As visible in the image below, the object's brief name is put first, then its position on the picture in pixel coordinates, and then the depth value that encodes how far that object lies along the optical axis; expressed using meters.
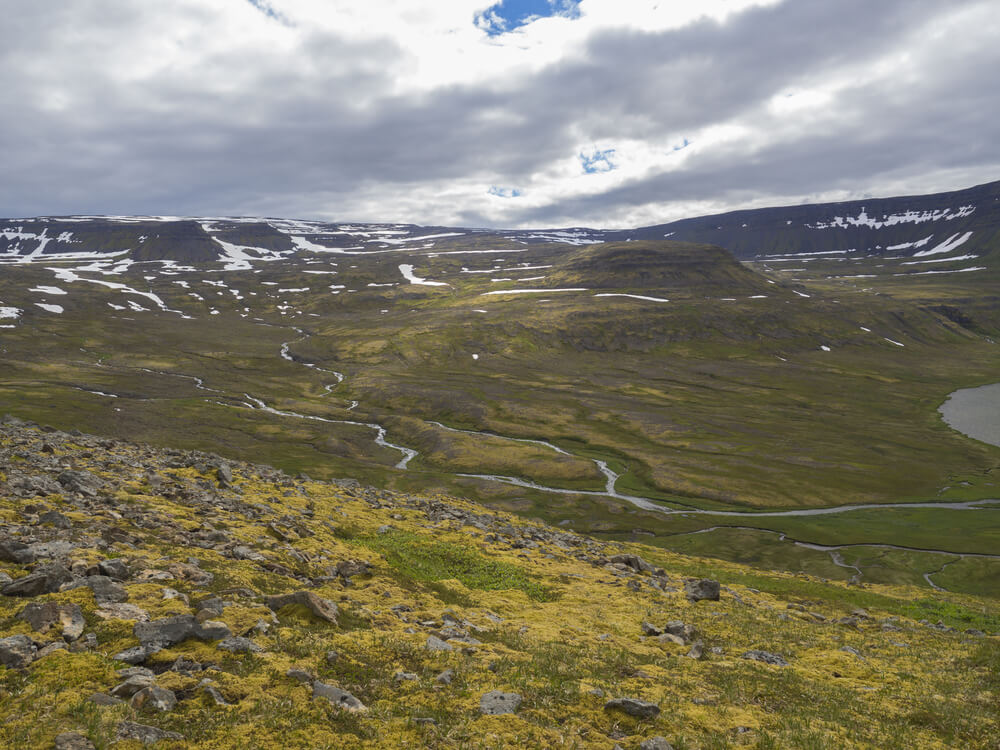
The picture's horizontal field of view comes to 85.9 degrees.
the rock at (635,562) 39.75
